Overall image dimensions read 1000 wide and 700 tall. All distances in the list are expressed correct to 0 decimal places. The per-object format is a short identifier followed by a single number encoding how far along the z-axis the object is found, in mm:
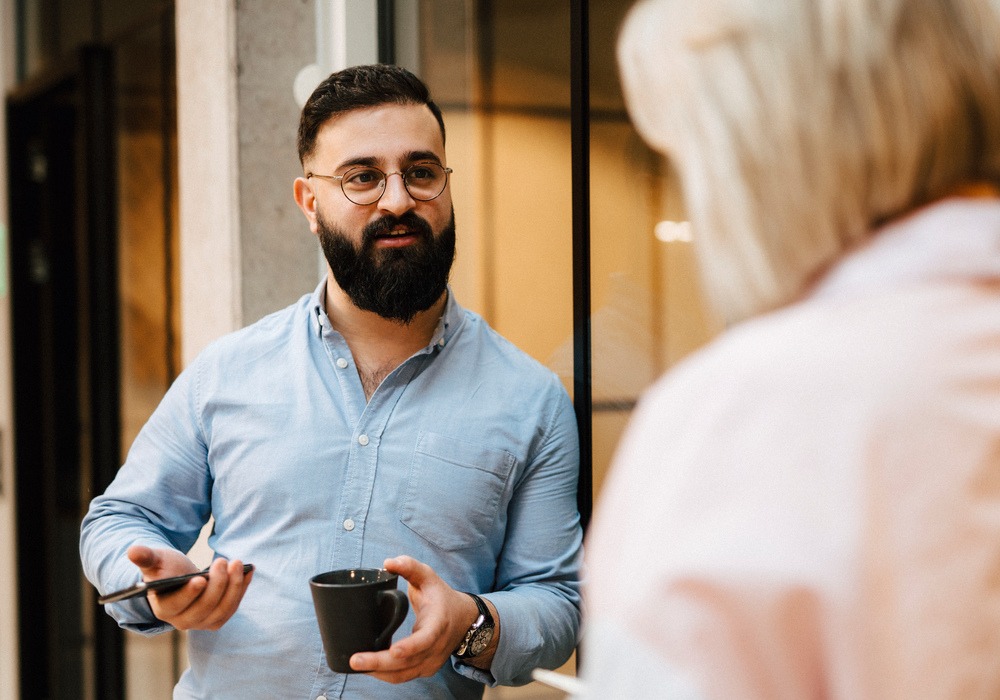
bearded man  1898
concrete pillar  3049
